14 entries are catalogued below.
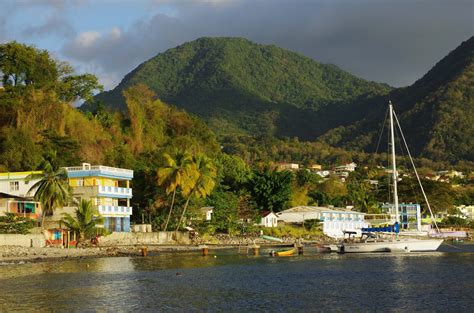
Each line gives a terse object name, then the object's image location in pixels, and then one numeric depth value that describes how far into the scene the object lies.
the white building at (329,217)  106.50
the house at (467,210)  170.50
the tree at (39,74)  89.44
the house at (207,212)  88.81
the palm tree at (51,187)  64.56
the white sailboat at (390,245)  70.12
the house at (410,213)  129.75
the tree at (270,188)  102.44
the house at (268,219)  99.50
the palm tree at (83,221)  66.88
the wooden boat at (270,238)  90.44
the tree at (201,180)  82.06
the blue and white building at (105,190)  72.38
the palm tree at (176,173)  78.62
